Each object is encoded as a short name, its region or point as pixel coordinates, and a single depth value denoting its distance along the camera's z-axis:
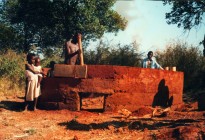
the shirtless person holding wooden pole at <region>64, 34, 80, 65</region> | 9.48
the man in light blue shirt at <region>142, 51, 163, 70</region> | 11.05
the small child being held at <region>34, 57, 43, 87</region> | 9.10
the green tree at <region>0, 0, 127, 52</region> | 19.22
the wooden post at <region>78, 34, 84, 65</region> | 9.12
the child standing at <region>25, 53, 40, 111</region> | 8.91
